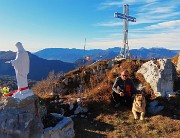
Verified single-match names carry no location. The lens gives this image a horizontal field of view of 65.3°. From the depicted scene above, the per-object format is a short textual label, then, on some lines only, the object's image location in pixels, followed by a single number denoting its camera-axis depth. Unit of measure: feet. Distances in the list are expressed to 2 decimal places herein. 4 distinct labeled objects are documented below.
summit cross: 60.80
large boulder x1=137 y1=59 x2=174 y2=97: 24.61
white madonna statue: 14.50
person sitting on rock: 23.09
